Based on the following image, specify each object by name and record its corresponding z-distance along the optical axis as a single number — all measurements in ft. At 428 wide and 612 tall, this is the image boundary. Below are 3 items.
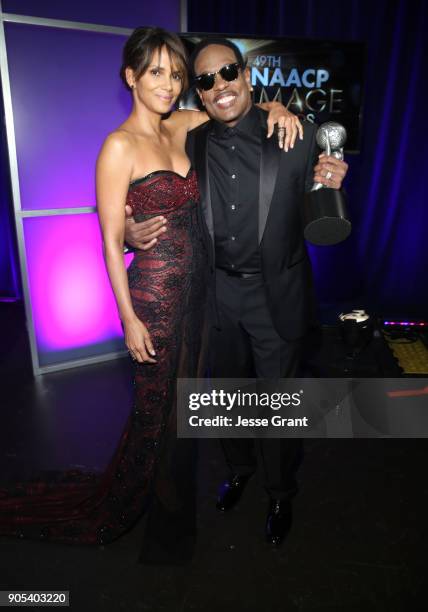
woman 5.92
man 5.98
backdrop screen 13.29
